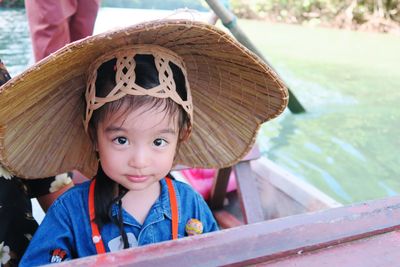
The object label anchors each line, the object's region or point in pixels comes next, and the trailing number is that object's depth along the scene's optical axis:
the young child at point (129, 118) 0.89
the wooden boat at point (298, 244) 0.62
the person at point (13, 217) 0.95
